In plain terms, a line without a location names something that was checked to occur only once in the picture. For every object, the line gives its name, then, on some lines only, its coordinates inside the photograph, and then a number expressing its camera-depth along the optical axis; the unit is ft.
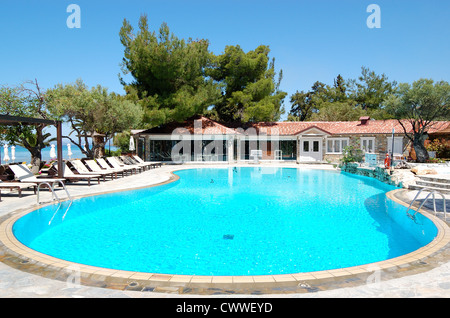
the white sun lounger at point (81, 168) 47.96
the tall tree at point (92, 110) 62.39
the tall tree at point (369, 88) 176.45
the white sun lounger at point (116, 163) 58.99
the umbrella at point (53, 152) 69.72
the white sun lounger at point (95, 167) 51.83
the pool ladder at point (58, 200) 27.30
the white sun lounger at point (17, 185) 33.68
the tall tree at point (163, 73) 84.12
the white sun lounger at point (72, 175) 44.07
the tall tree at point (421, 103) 62.90
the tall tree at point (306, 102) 195.52
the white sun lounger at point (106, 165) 56.13
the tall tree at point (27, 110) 56.75
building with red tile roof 93.71
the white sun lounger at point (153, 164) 73.46
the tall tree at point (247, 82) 104.73
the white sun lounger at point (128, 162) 67.60
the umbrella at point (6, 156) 66.43
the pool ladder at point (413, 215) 24.69
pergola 38.79
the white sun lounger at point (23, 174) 36.60
